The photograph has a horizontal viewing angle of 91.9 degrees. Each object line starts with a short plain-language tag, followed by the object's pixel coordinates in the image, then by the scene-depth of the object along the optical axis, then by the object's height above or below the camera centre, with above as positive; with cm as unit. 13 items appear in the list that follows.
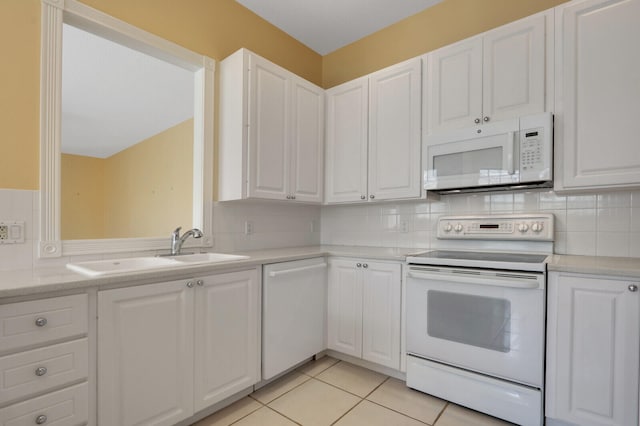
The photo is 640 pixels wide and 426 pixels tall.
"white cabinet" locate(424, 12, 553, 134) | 193 +92
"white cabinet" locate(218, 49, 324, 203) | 224 +61
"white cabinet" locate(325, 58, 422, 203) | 243 +63
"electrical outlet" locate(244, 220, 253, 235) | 256 -15
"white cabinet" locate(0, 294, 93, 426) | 111 -59
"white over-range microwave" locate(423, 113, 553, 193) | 189 +37
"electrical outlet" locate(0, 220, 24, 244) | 149 -12
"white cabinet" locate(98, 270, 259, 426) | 136 -70
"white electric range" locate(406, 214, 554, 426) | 165 -64
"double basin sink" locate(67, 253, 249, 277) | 151 -32
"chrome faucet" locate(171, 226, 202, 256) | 202 -20
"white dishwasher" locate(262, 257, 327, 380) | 204 -74
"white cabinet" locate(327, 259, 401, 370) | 219 -74
